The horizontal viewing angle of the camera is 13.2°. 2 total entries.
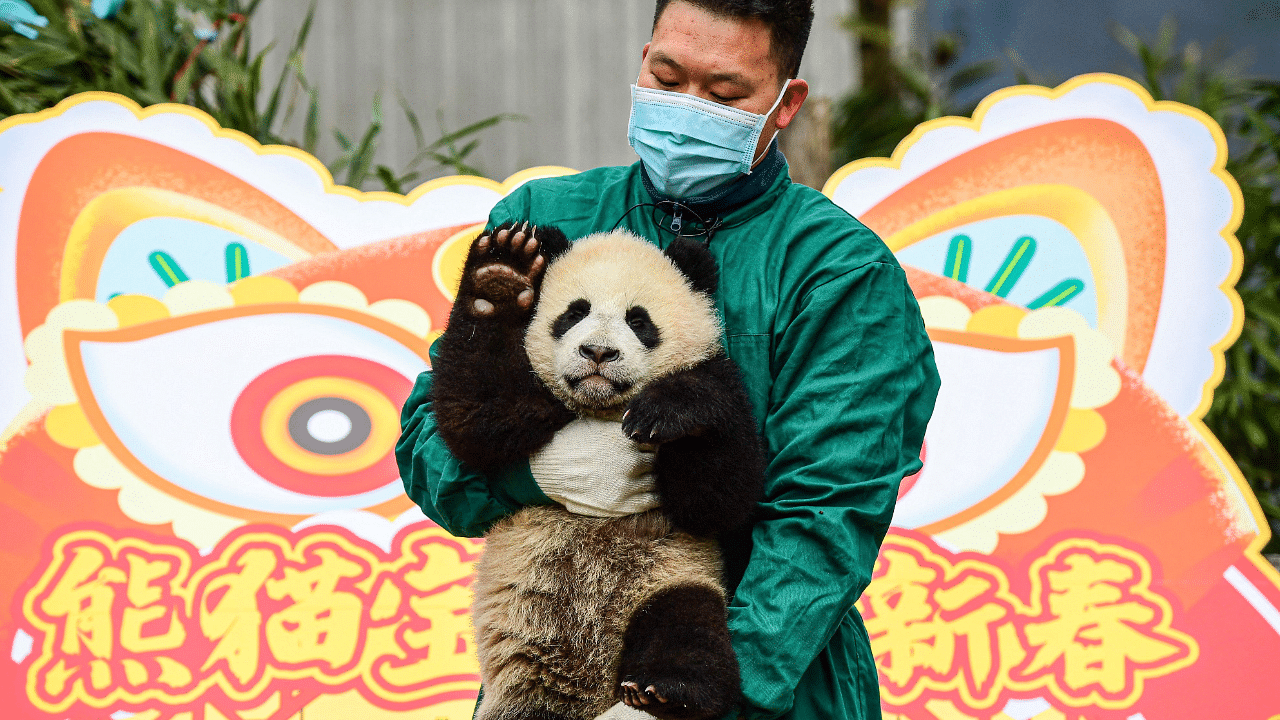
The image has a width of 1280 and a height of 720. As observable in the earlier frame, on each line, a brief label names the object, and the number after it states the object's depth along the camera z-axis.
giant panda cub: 4.99
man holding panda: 4.96
